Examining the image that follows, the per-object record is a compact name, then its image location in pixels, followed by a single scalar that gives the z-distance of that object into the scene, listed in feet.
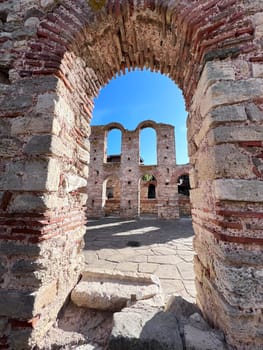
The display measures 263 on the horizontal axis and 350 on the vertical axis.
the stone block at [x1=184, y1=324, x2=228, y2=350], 3.91
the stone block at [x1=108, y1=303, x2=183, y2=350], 4.15
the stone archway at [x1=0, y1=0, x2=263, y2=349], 4.29
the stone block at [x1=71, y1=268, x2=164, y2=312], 6.42
